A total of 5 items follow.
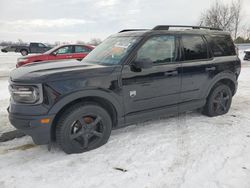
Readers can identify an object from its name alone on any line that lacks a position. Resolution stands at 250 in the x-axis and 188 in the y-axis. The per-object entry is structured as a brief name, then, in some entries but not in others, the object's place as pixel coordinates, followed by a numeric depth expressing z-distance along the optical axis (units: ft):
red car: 32.81
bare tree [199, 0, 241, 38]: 114.86
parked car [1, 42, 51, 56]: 83.20
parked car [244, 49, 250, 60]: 54.76
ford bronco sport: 9.84
